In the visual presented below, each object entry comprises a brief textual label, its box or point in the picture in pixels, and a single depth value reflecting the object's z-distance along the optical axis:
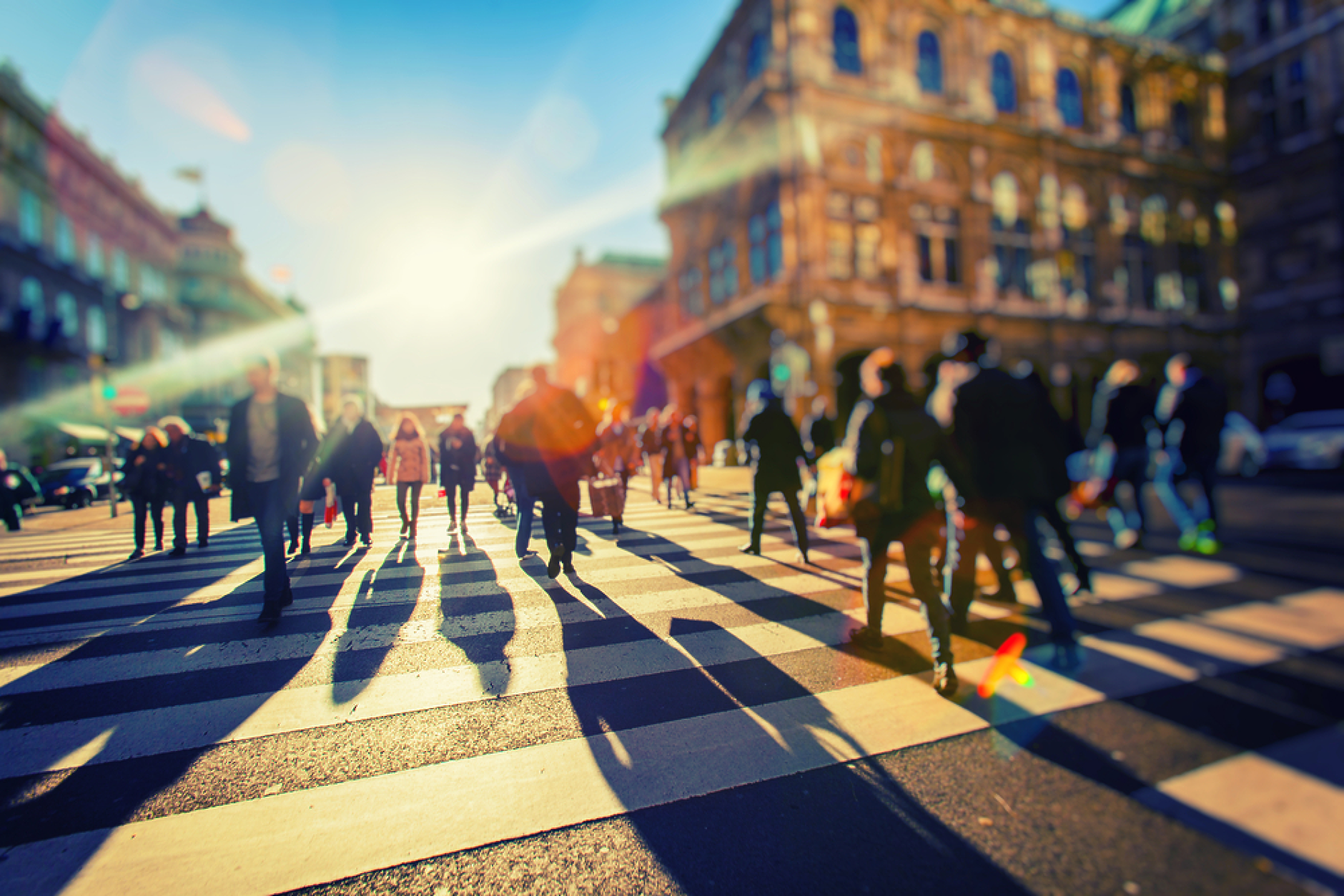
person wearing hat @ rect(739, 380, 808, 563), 5.87
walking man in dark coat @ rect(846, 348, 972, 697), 3.52
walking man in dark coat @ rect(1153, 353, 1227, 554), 6.74
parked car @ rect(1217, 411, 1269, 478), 15.73
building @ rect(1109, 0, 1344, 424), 24.00
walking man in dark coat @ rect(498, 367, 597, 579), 3.78
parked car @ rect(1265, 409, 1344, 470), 15.20
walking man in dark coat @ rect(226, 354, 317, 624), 2.75
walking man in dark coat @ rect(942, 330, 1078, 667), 3.91
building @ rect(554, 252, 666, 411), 51.59
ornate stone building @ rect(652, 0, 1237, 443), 20.28
